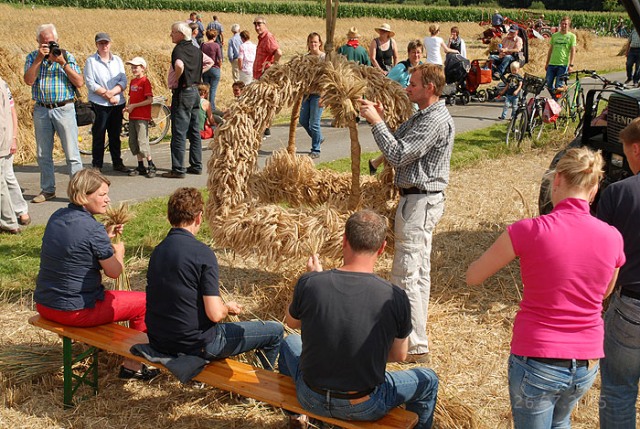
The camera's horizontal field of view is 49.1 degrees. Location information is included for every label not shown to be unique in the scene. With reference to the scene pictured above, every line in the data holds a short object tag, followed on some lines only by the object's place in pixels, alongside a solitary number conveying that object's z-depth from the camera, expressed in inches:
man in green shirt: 588.1
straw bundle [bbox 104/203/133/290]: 190.1
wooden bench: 138.7
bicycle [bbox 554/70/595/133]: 514.3
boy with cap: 385.4
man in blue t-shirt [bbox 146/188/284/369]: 153.0
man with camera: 313.1
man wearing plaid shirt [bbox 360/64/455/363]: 177.0
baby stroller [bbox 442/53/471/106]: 622.3
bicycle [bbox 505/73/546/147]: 476.4
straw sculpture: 191.8
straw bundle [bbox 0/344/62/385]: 181.3
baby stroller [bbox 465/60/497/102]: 650.2
